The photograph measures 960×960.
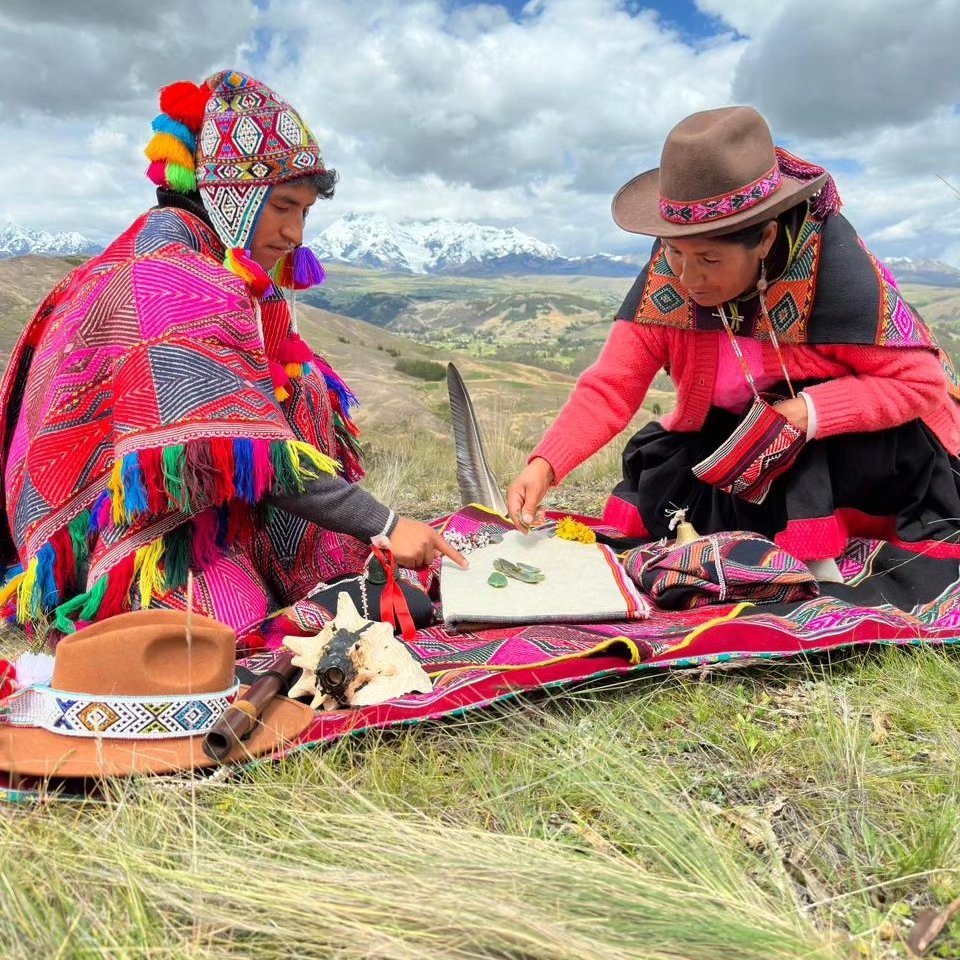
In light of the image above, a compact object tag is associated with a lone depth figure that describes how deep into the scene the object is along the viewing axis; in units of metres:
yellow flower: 3.26
